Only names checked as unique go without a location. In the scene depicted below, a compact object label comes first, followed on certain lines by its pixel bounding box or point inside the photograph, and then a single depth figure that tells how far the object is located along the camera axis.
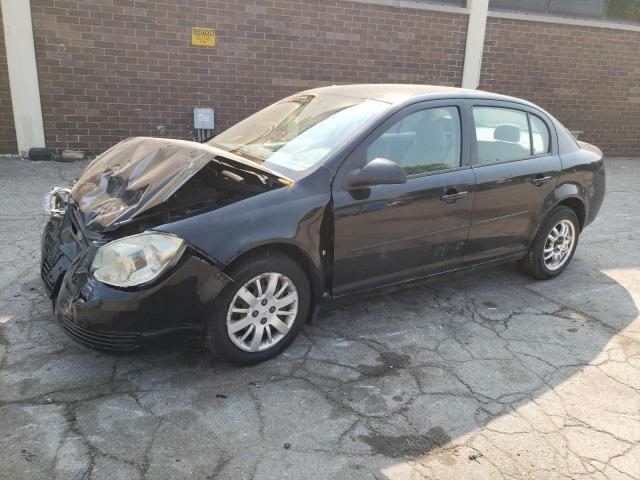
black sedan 2.91
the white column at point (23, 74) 8.02
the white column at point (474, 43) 10.65
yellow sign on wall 8.89
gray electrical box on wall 9.15
